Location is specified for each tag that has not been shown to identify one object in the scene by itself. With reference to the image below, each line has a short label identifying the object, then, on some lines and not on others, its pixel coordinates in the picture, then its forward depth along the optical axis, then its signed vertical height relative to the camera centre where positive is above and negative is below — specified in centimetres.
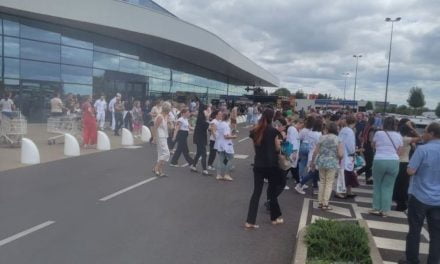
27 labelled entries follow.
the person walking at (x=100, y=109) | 2083 -76
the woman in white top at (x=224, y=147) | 1072 -117
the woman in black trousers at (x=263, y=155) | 664 -82
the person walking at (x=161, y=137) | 1061 -100
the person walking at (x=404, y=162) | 826 -102
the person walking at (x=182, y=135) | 1216 -105
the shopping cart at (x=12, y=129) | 1456 -137
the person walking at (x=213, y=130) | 1115 -79
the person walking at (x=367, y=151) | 1117 -114
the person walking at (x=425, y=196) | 502 -100
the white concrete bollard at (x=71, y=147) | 1369 -175
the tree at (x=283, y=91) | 12468 +369
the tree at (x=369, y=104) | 6694 +52
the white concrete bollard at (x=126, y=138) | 1752 -176
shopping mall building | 2245 +298
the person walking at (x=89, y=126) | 1522 -121
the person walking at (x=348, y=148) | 920 -88
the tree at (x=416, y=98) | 8073 +228
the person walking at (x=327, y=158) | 795 -98
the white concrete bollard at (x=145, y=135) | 1952 -178
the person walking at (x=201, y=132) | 1170 -91
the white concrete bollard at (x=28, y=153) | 1178 -174
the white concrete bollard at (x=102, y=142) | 1570 -177
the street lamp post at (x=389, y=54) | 4162 +691
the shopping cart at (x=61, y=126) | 1611 -129
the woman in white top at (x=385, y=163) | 772 -97
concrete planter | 503 -178
